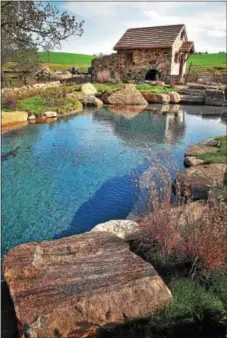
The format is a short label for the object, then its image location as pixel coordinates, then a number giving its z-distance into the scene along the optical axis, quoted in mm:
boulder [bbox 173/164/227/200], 6848
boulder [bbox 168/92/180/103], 26609
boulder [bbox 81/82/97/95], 26491
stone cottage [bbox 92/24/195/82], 33062
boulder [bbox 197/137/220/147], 11505
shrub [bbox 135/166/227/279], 4195
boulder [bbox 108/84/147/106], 25125
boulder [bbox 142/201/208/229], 4657
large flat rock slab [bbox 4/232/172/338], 3207
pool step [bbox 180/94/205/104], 26875
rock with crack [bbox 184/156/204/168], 9320
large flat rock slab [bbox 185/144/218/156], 10266
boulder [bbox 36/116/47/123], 17908
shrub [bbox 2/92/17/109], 18859
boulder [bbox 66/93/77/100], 23838
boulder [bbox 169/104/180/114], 23283
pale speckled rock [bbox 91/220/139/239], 5004
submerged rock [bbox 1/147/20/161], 11148
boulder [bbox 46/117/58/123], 18111
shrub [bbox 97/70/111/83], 33406
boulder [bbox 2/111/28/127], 16281
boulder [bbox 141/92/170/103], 26328
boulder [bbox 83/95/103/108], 24062
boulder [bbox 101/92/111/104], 25441
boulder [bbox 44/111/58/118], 18723
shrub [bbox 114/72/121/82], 33769
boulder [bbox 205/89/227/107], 26406
